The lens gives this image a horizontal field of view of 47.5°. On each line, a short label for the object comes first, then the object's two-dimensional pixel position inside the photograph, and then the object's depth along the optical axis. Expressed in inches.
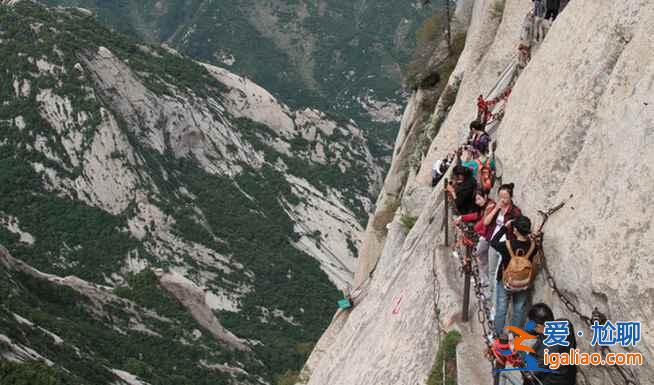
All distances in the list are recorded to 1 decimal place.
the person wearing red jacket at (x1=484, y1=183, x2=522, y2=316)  530.9
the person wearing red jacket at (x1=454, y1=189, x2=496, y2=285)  565.3
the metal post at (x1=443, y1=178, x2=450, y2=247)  684.4
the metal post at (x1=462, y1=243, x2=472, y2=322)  541.0
